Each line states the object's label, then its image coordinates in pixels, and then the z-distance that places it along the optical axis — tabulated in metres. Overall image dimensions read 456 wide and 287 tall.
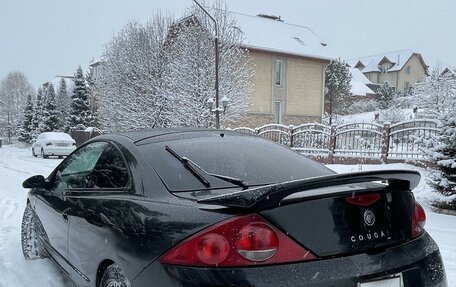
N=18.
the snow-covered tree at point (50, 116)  40.38
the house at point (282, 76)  30.53
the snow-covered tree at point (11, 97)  72.05
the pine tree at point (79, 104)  39.66
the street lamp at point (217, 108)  17.57
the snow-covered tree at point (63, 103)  43.91
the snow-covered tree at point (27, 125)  44.34
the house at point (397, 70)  70.06
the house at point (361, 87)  58.26
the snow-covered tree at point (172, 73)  23.14
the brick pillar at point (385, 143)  13.38
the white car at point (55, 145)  22.11
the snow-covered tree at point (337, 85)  44.78
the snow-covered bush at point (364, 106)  52.41
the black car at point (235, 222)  1.92
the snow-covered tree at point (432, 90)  34.81
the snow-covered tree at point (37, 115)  41.98
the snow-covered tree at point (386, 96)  49.97
